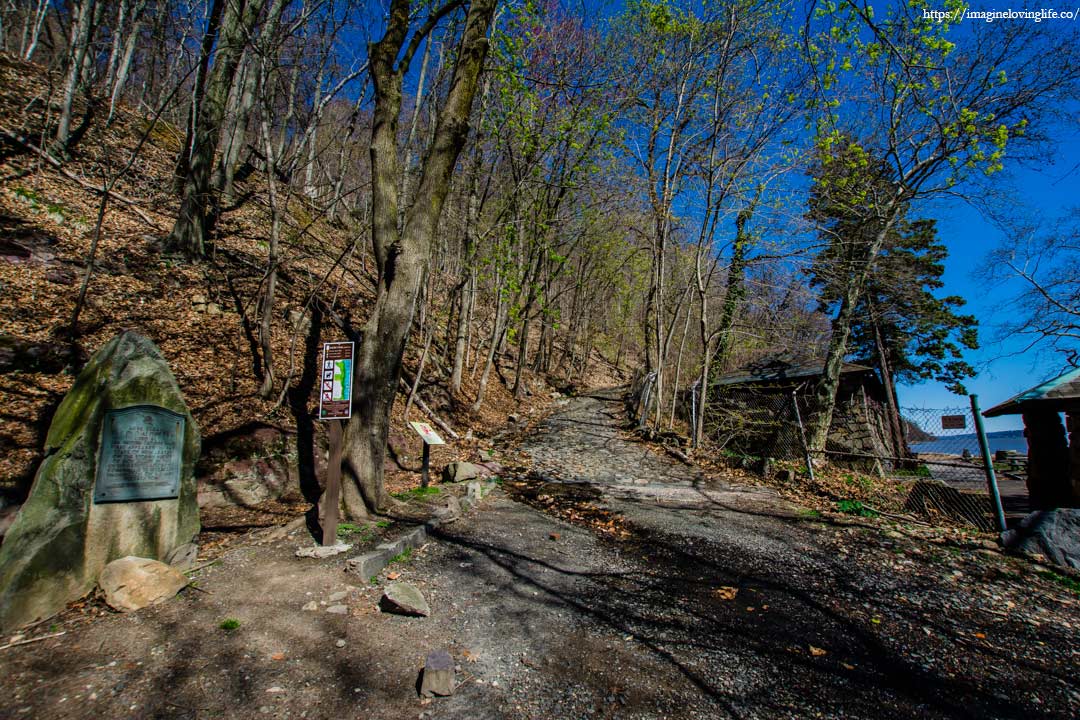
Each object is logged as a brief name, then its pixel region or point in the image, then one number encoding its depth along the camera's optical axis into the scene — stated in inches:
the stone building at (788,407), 497.4
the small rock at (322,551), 173.5
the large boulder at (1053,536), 201.9
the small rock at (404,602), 141.5
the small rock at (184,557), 154.4
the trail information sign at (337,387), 186.7
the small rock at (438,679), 107.0
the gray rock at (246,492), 232.1
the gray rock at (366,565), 160.4
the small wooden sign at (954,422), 285.2
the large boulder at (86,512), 123.4
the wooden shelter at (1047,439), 258.2
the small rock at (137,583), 130.5
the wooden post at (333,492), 179.6
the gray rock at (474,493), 267.6
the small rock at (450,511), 228.2
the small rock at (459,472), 311.1
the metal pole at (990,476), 230.7
